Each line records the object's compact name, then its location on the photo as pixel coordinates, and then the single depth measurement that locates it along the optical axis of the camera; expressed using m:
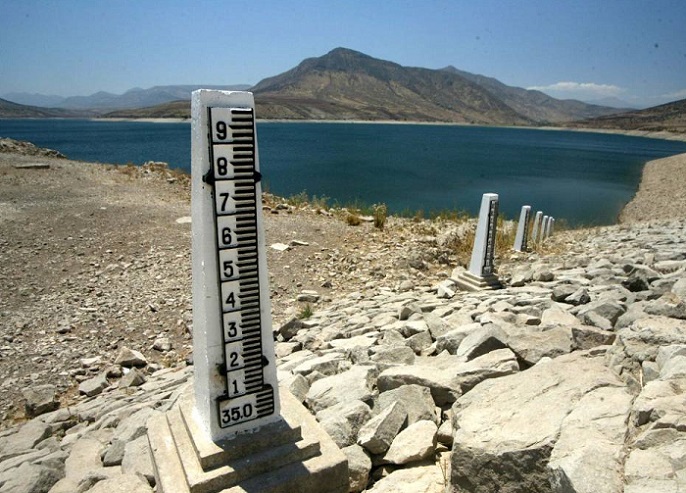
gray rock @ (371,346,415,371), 4.53
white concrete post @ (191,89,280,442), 2.41
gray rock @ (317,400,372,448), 3.25
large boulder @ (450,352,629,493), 2.39
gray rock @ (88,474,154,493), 3.08
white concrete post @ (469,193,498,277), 8.06
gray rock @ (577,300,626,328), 4.37
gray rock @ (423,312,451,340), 5.19
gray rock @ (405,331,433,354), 4.99
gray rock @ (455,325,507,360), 4.00
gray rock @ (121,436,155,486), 3.31
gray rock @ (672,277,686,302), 4.60
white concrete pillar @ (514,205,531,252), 11.38
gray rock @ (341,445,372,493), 2.97
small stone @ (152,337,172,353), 6.92
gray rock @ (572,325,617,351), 3.79
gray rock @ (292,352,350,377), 4.62
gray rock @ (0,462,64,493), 3.50
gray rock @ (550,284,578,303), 5.63
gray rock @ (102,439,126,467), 3.78
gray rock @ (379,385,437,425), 3.36
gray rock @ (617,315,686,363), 3.23
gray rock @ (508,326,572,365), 3.72
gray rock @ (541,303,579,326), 4.63
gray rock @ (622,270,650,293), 5.62
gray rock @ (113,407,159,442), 4.05
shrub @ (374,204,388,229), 13.32
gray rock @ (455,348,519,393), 3.55
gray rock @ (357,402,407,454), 3.11
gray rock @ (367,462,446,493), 2.79
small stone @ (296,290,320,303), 8.54
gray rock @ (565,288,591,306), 5.38
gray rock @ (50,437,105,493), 3.46
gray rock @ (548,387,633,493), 2.08
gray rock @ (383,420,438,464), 3.00
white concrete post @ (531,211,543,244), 14.02
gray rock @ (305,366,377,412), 3.78
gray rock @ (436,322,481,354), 4.57
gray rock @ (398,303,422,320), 6.34
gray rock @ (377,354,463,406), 3.57
